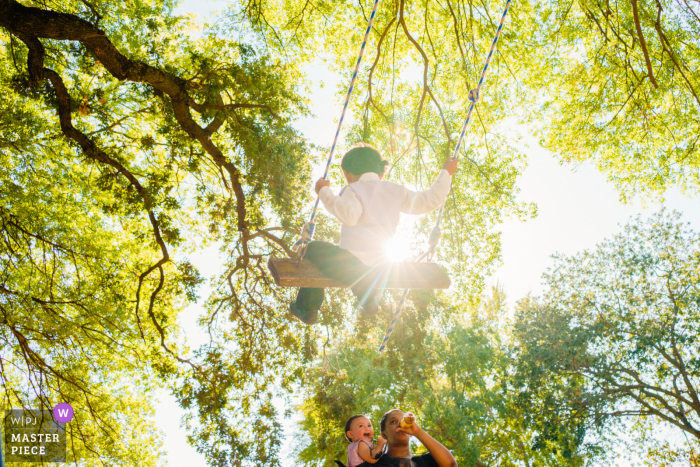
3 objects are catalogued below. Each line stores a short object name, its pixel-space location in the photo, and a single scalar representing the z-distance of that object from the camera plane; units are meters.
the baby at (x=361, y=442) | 3.31
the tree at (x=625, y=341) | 11.12
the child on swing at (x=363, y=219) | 3.24
